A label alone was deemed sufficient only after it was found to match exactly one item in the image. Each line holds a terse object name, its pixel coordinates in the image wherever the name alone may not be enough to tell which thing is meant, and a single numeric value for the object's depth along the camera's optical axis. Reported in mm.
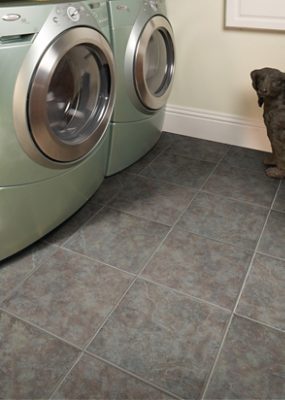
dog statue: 1524
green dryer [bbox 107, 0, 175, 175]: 1435
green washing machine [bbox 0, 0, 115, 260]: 981
